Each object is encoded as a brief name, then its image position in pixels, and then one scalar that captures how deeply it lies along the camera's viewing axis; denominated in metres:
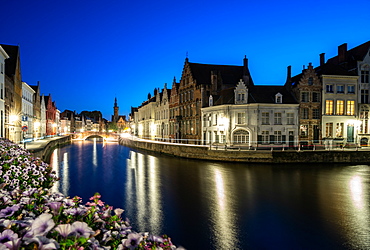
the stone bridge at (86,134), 97.56
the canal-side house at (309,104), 37.22
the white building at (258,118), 35.75
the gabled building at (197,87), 42.78
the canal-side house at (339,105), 38.19
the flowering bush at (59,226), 2.54
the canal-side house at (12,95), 35.31
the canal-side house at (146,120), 67.06
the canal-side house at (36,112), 60.38
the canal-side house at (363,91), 38.53
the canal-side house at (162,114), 57.75
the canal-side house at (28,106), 49.51
